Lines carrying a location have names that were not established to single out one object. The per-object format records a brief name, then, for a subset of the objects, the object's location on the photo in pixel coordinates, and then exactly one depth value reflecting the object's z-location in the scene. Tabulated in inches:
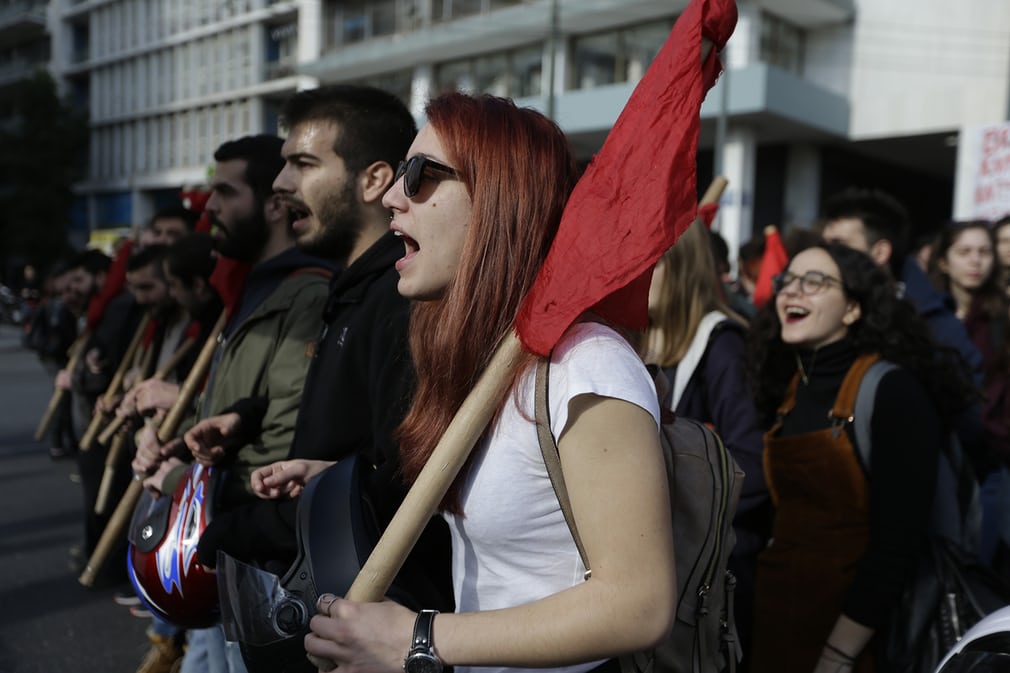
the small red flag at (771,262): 164.8
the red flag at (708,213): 134.6
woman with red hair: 45.6
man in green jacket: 98.5
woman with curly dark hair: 89.5
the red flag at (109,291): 215.6
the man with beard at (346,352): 65.5
